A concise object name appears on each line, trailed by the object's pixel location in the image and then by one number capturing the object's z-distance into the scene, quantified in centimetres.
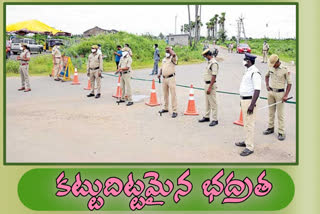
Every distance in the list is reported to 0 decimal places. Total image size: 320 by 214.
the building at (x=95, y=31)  3085
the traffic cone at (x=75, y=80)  1361
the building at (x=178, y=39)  3926
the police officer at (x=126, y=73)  923
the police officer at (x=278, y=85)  614
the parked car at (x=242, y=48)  3221
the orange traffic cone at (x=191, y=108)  823
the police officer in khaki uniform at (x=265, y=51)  2141
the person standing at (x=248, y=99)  552
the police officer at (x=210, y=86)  699
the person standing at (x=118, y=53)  1535
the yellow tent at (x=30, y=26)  1841
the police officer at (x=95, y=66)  1015
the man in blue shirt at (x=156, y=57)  1675
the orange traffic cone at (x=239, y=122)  732
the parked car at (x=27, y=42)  2644
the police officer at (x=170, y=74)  788
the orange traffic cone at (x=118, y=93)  1033
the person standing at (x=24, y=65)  1134
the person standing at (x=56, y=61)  1446
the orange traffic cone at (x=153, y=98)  925
